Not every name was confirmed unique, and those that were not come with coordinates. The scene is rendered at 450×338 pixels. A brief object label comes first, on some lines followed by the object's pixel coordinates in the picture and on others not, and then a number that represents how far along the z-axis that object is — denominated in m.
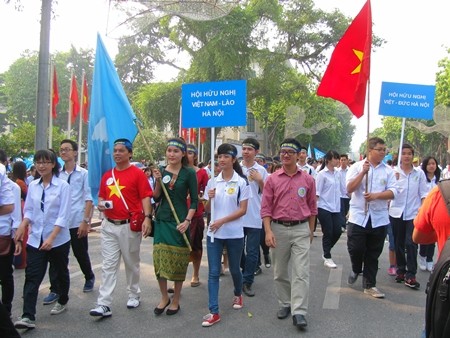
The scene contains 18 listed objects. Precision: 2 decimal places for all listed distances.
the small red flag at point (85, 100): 13.64
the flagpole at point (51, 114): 10.39
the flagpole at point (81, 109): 9.84
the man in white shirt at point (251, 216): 5.74
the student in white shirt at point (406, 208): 6.10
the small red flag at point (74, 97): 13.46
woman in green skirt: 4.79
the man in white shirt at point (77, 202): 5.52
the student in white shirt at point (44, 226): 4.41
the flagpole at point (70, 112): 11.68
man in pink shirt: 4.61
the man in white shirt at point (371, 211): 5.64
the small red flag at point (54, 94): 13.05
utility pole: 8.88
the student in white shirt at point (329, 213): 7.33
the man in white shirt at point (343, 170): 9.63
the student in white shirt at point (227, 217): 4.77
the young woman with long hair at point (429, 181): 7.06
